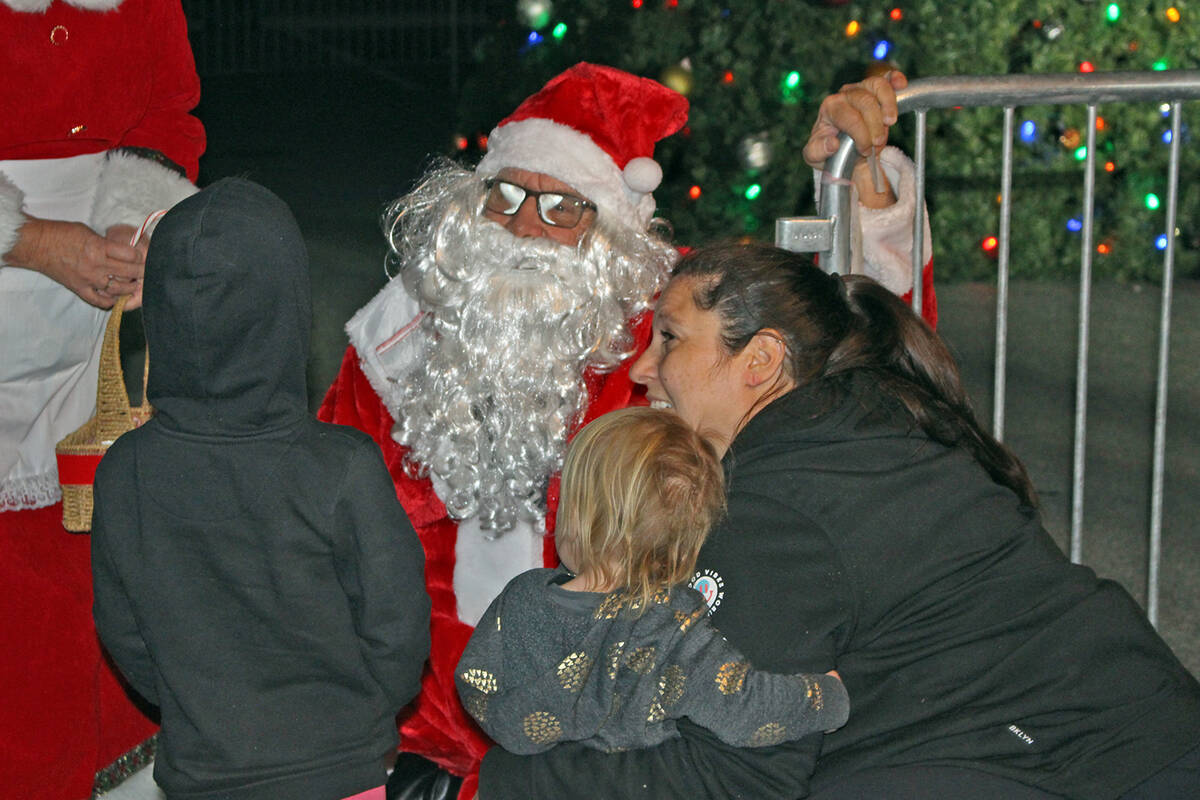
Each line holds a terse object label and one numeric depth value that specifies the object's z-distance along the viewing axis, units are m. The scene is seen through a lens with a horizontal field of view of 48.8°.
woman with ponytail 1.90
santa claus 2.99
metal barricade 2.72
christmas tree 7.17
